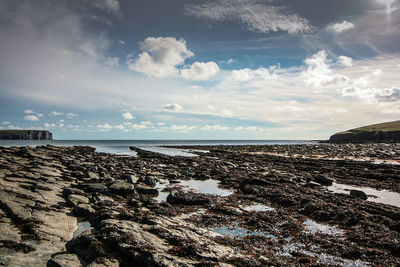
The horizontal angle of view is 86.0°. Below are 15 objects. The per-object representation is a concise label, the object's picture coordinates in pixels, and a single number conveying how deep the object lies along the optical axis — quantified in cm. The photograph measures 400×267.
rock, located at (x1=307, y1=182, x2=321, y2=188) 1942
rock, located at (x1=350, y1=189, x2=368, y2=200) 1546
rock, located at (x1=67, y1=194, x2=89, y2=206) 1234
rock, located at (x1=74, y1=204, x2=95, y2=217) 1111
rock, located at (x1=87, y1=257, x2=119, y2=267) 639
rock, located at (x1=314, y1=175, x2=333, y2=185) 2118
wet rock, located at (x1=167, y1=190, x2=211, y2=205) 1425
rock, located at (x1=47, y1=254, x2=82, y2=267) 623
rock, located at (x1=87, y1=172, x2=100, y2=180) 1960
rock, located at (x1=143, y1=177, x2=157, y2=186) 1984
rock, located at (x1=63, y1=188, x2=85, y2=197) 1416
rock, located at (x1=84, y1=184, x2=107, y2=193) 1573
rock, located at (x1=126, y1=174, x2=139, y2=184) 1922
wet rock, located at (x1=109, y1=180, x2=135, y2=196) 1573
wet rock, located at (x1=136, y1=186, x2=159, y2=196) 1675
